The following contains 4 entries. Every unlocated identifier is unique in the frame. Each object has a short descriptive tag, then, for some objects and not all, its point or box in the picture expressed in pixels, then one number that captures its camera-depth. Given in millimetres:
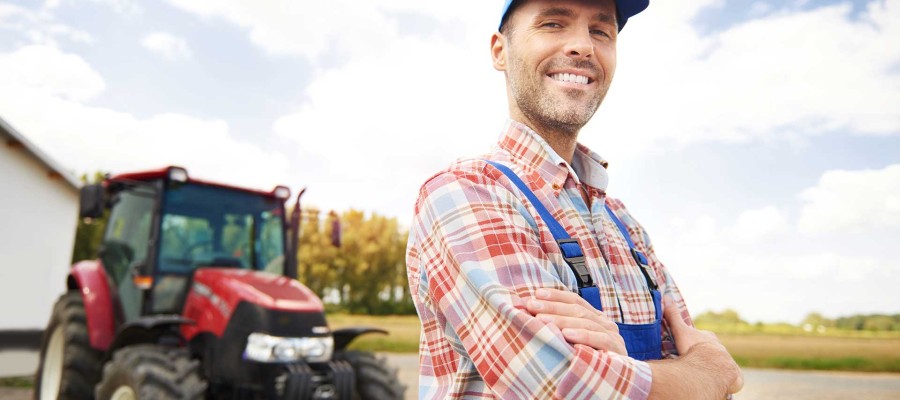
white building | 13180
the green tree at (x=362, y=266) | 33438
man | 1166
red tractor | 4871
